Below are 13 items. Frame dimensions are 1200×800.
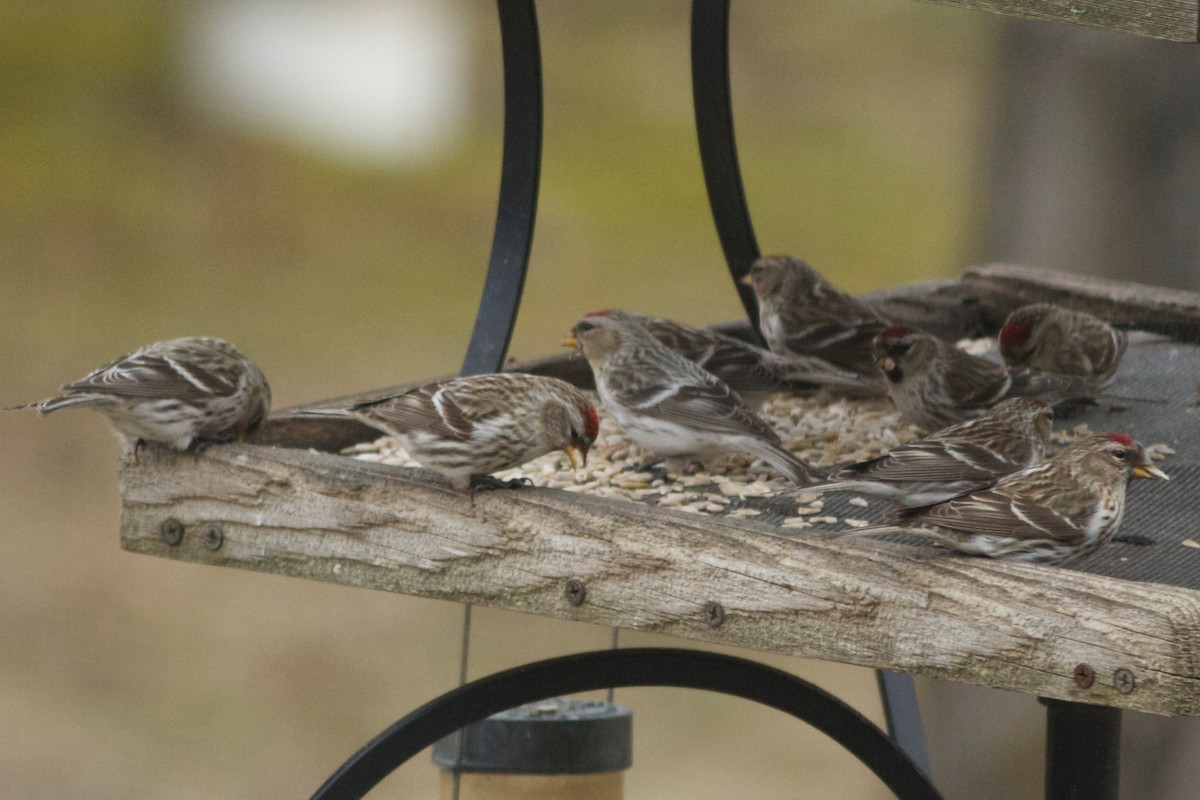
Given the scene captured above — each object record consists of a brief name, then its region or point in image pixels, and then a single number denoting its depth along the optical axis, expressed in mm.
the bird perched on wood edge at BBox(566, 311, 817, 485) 7262
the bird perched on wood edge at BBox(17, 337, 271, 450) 6781
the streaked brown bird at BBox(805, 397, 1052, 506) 6465
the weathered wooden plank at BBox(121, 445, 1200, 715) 5000
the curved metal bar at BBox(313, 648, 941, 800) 6246
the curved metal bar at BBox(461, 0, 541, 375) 7836
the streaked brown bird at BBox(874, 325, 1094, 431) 8391
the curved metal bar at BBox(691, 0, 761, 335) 8570
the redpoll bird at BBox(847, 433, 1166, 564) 5535
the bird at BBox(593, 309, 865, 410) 8719
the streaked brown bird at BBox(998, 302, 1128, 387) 8609
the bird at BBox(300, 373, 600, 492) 6395
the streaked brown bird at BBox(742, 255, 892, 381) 9180
